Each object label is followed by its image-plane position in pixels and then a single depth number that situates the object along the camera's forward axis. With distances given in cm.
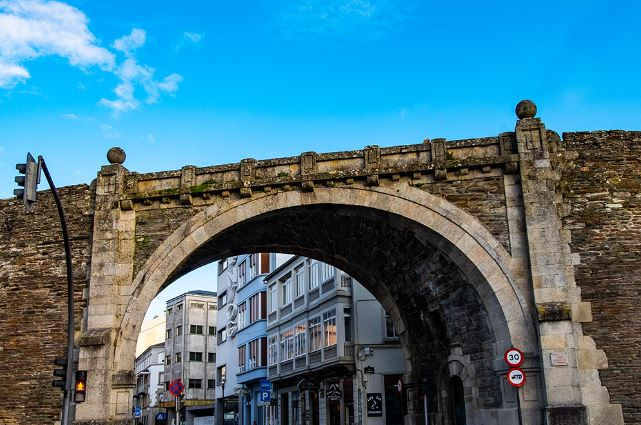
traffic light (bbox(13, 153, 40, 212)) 1174
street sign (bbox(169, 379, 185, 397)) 2079
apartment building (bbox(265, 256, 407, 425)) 2609
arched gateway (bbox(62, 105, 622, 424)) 1457
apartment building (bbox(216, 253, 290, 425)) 3766
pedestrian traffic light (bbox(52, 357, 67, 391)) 1380
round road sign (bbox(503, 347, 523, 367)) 1362
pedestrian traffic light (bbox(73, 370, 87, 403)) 1392
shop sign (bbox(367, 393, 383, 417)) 2562
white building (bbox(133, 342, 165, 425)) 6619
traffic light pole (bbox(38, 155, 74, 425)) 1353
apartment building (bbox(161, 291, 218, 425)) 5762
